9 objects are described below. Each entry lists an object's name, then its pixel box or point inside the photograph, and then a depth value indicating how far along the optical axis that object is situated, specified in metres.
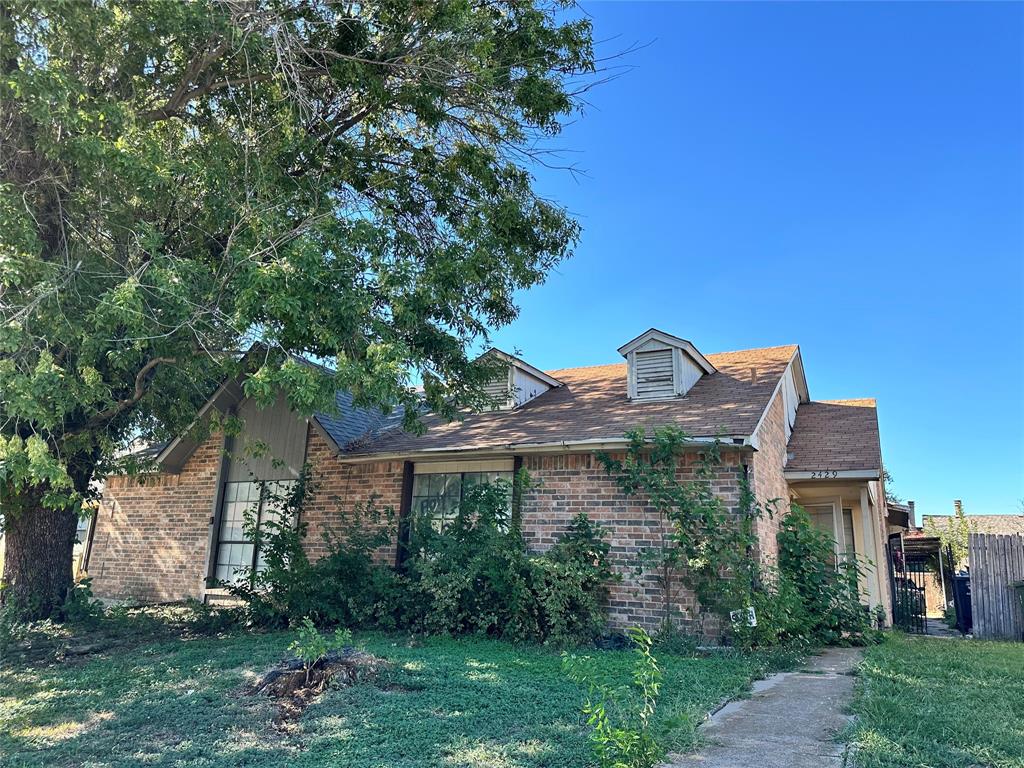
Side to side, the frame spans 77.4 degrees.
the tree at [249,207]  6.36
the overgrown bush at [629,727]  3.51
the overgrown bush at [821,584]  9.35
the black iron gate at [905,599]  13.69
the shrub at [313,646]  5.56
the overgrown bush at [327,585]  9.53
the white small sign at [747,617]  7.87
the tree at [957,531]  23.66
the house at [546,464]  9.41
